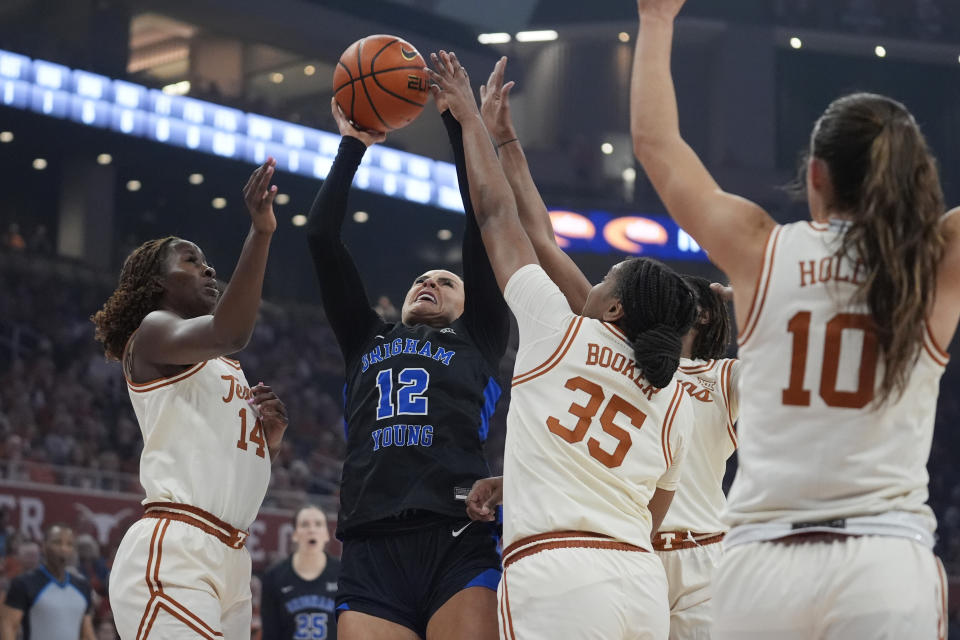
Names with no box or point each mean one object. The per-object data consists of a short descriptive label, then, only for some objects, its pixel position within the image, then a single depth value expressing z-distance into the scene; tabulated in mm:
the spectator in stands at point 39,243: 24172
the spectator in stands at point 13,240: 23969
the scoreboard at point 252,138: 23484
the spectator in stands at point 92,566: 13203
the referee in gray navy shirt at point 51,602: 9547
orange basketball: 5195
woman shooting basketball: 4359
